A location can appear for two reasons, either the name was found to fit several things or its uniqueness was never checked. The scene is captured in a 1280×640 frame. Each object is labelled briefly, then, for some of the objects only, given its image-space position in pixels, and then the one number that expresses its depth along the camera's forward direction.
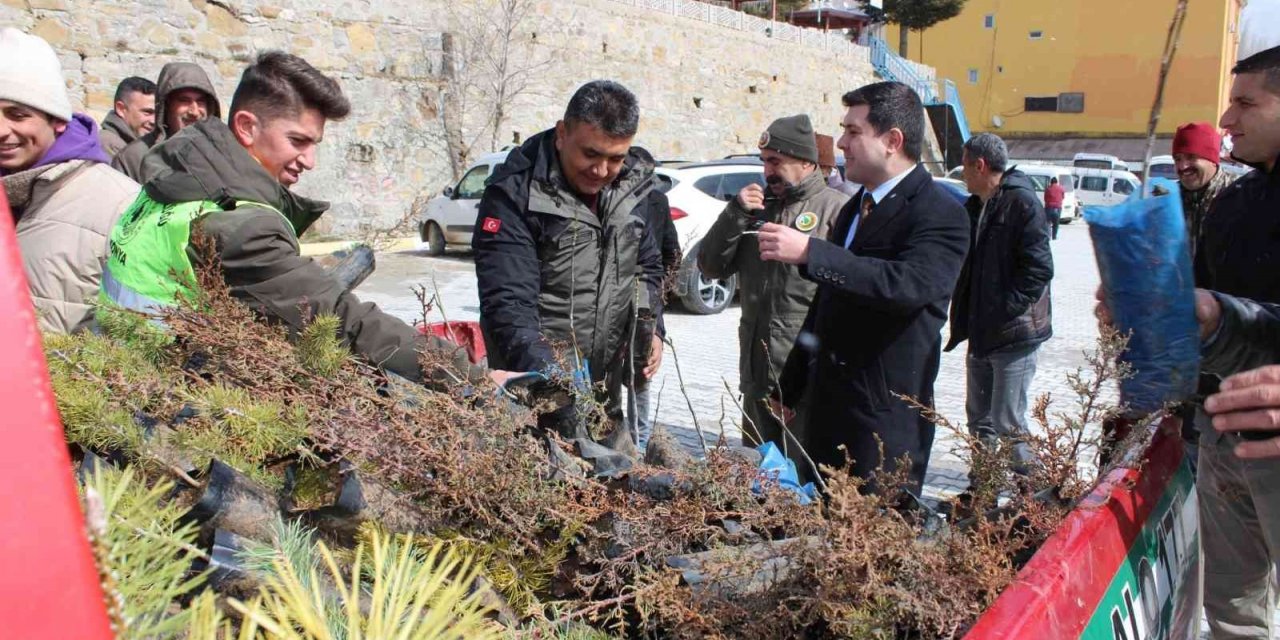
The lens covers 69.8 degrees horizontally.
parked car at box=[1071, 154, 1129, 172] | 32.12
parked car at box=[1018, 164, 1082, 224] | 26.28
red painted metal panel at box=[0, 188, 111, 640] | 0.59
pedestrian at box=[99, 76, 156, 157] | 5.60
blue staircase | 32.44
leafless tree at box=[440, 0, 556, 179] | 17.19
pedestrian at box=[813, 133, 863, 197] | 6.73
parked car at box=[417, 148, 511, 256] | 14.20
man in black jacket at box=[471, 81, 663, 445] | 2.95
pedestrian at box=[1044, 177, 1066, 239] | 17.91
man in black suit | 2.91
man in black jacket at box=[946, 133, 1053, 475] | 4.52
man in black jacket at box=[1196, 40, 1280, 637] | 2.34
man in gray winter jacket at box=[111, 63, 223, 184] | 4.93
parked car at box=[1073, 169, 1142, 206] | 28.72
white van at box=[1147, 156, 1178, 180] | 29.39
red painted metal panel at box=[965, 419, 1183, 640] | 1.36
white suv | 10.11
